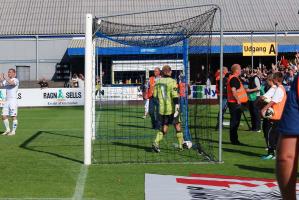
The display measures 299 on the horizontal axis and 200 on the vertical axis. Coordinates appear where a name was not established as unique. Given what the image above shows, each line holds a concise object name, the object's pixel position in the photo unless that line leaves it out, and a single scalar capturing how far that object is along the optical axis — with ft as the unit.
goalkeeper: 41.51
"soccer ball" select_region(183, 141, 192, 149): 43.91
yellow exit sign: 97.50
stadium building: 148.77
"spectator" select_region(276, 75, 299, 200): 12.28
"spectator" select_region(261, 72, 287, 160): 35.17
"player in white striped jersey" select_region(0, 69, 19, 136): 54.80
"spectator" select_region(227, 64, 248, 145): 47.21
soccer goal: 39.29
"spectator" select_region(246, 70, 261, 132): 57.16
